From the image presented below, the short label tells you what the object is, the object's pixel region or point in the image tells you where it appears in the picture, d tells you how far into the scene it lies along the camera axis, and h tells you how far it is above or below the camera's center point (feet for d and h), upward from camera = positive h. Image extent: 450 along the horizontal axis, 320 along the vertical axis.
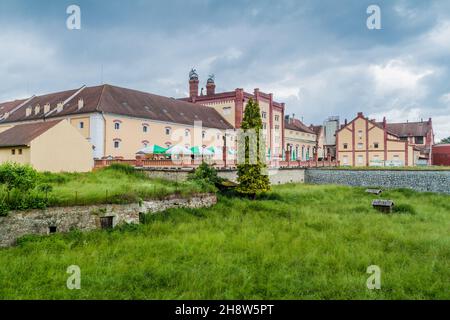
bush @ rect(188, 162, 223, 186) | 76.28 -3.00
